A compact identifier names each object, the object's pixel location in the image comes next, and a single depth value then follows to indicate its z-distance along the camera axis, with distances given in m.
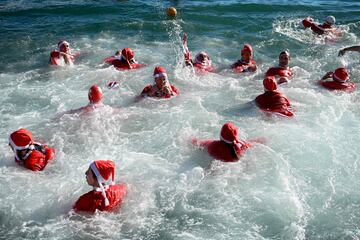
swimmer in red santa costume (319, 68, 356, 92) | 12.33
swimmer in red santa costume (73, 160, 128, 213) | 6.62
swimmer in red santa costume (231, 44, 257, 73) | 13.73
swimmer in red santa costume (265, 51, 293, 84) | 12.92
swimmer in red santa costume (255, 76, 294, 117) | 10.66
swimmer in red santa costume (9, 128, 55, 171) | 8.04
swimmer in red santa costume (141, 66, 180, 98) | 11.22
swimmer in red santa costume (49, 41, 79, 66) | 14.12
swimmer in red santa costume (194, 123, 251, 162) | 8.08
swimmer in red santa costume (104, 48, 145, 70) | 13.84
